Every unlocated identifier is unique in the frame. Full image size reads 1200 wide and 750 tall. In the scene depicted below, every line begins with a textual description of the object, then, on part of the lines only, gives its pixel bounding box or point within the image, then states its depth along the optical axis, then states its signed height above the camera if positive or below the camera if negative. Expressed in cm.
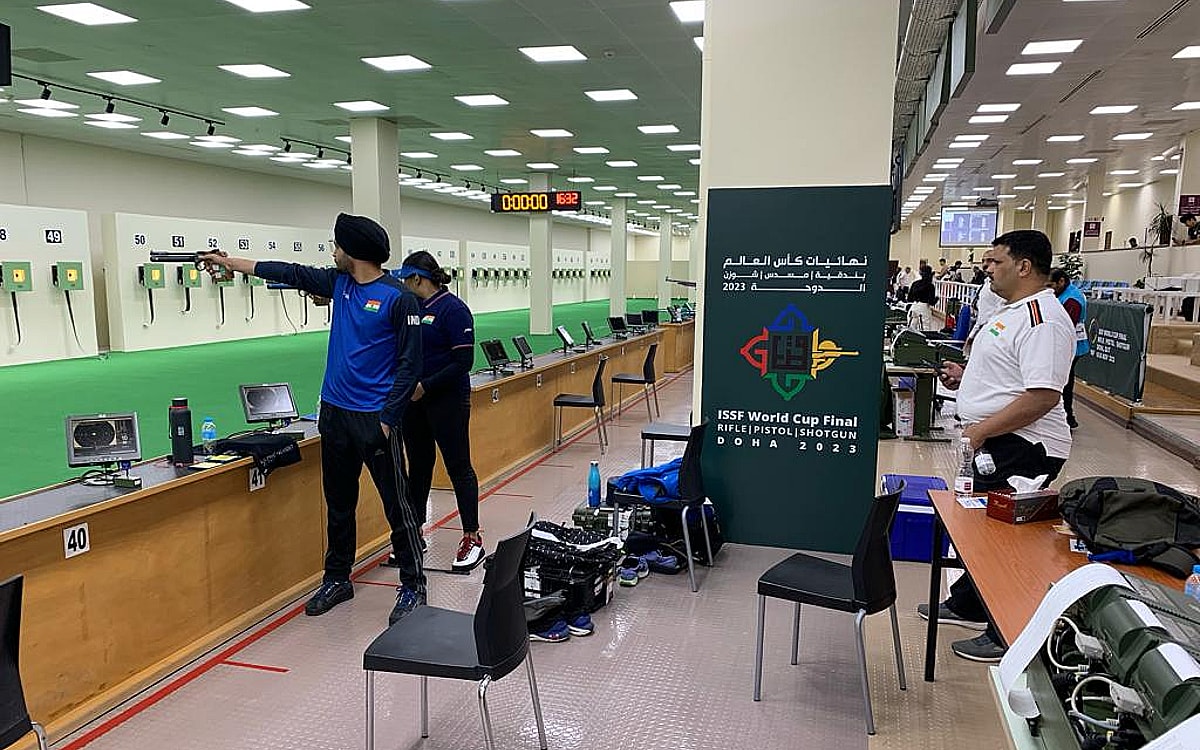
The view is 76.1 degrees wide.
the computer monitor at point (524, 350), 652 -57
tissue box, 244 -70
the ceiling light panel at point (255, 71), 829 +228
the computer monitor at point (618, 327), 979 -56
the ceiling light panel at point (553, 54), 752 +227
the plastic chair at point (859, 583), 253 -104
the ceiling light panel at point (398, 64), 788 +226
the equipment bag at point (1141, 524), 200 -64
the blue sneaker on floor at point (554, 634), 322 -147
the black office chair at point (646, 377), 762 -94
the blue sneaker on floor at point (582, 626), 327 -147
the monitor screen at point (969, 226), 1762 +137
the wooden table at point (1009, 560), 181 -75
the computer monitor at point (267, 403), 366 -59
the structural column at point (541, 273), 1658 +21
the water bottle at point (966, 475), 281 -71
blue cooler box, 412 -130
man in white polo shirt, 272 -32
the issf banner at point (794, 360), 403 -40
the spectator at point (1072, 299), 594 -10
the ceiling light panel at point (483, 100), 958 +230
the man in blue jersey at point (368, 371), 329 -38
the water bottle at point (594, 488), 416 -111
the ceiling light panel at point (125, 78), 853 +228
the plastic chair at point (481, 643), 208 -105
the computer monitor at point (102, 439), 284 -60
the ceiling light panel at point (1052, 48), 702 +221
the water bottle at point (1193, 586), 173 -68
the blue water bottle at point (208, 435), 325 -66
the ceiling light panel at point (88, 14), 626 +221
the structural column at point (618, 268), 2084 +41
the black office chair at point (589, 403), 673 -105
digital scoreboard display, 1256 +131
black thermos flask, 312 -64
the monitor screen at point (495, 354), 601 -57
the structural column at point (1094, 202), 1692 +198
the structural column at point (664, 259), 2441 +83
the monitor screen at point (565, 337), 752 -54
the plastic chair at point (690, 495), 379 -107
